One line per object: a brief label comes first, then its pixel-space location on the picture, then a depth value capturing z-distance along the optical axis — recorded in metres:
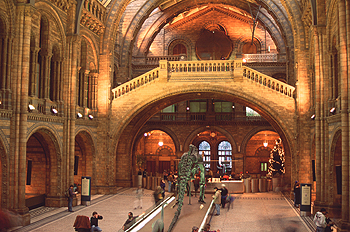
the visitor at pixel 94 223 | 11.88
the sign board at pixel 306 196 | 15.64
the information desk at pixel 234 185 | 23.36
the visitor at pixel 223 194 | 17.83
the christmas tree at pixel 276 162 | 27.64
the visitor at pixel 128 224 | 9.82
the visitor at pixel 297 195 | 17.70
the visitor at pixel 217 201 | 16.08
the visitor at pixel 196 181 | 20.64
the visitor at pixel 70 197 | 16.85
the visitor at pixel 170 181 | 23.76
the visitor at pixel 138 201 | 17.92
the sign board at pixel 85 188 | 17.73
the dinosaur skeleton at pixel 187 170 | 13.30
